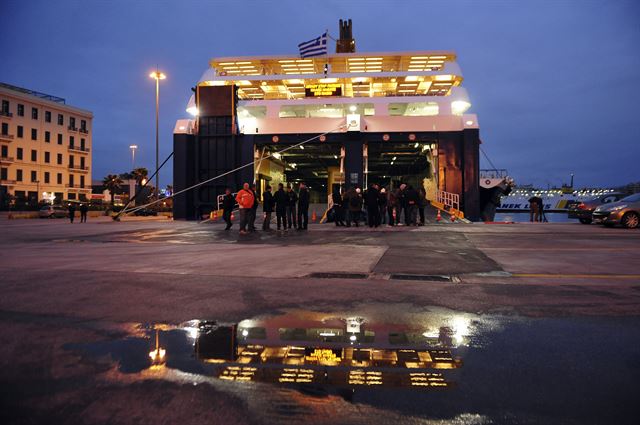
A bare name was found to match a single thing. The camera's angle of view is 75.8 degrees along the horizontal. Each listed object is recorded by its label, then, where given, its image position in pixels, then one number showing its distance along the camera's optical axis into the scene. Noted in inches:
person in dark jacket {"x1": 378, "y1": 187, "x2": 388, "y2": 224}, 604.1
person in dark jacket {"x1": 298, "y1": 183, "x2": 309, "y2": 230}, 558.8
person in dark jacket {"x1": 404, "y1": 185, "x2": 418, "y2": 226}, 612.1
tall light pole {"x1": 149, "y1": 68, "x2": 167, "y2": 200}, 1111.0
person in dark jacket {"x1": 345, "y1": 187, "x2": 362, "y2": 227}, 606.9
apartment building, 2049.7
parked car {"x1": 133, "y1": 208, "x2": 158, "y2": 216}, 1683.1
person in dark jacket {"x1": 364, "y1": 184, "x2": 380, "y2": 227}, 584.7
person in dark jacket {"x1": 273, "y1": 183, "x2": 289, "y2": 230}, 550.6
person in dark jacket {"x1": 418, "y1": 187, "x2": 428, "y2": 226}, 620.3
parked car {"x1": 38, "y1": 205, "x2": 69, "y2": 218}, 1363.2
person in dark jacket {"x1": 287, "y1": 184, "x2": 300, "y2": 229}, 571.2
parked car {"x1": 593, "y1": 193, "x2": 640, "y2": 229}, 573.0
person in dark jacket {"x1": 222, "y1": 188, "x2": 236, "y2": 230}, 579.8
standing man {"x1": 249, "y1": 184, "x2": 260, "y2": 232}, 530.7
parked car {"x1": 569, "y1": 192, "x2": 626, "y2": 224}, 704.5
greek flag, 975.0
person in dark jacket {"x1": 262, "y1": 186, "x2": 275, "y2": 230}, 562.6
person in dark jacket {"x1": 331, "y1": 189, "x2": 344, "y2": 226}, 635.2
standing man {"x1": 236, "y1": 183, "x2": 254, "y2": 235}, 512.5
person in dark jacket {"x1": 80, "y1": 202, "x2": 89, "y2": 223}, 979.3
